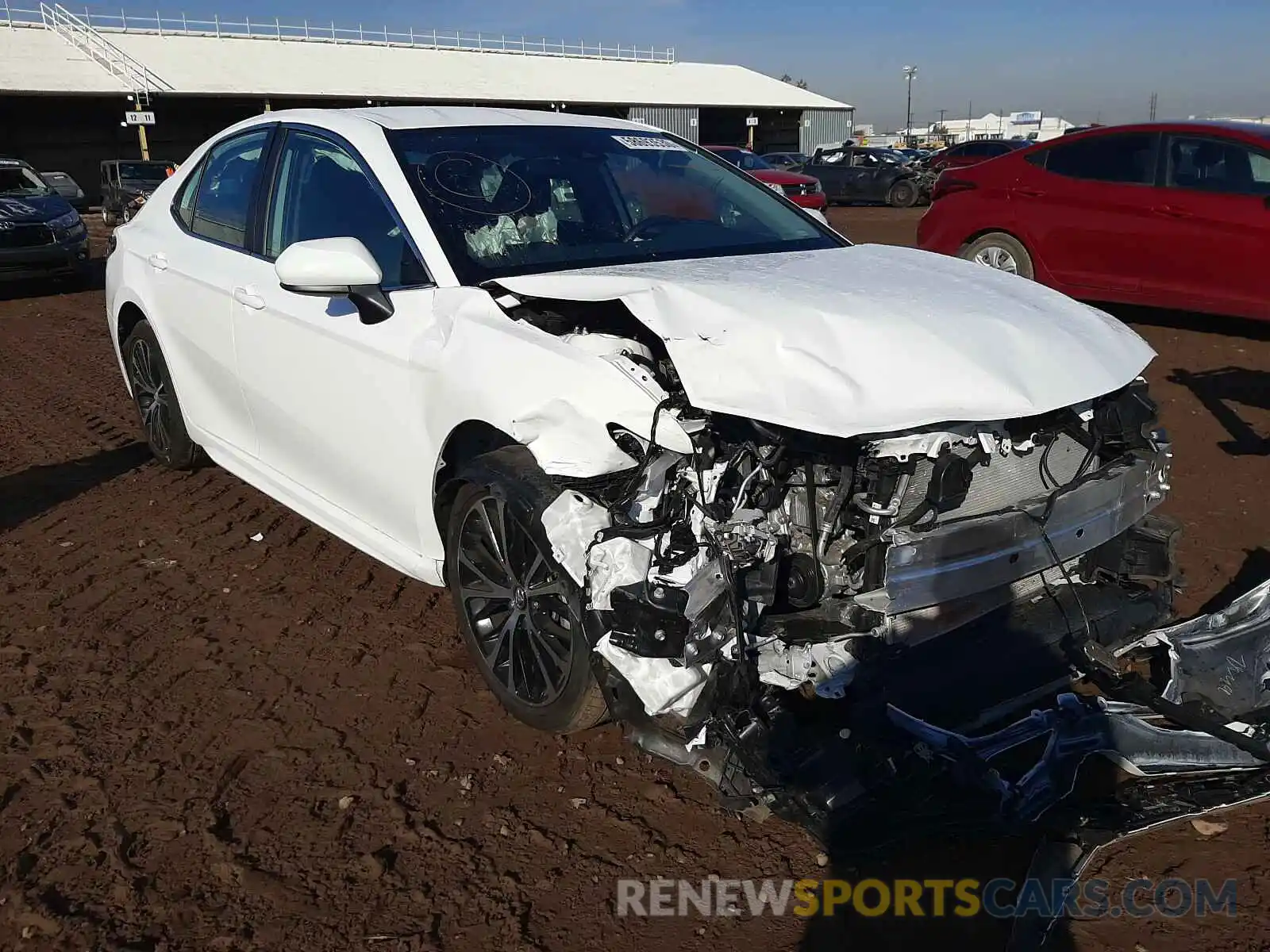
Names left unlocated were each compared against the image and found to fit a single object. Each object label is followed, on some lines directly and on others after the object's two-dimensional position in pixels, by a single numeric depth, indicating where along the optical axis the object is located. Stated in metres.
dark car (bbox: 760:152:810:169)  31.25
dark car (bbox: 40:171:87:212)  22.92
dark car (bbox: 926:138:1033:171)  27.39
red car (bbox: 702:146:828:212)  19.84
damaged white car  2.69
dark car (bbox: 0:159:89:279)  12.59
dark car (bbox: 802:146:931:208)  26.12
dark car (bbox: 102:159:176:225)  20.20
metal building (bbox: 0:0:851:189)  34.06
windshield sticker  4.34
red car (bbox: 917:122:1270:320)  7.80
